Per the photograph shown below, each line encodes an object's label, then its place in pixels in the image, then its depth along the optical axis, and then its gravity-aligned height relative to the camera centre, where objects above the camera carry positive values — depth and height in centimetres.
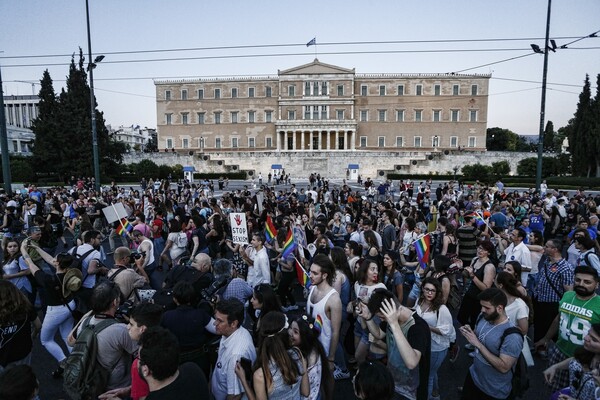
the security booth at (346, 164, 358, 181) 4338 -160
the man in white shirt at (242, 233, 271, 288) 532 -151
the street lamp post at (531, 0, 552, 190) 1451 +229
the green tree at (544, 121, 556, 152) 7851 +454
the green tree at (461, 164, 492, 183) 3269 -123
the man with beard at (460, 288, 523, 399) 284 -144
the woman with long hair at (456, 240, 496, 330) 462 -147
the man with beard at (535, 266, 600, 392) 323 -132
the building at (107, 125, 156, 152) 11769 +740
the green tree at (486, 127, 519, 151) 8325 +435
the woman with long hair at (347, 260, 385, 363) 398 -138
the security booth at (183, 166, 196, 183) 3161 -117
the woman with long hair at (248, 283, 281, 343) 345 -128
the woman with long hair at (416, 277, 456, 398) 344 -148
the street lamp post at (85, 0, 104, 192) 1476 +341
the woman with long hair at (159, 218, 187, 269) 711 -158
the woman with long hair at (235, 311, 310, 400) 251 -141
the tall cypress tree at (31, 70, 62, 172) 3509 +152
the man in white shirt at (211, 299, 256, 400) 288 -145
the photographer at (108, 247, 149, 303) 425 -133
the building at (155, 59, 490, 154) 5906 +774
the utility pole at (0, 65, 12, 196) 1307 +22
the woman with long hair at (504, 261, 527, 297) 437 -124
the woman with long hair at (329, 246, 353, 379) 438 -156
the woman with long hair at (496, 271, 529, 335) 370 -139
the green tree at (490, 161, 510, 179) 3881 -93
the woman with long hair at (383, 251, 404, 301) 501 -161
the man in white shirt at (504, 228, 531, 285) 559 -137
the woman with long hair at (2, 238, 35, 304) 501 -145
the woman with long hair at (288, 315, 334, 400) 274 -142
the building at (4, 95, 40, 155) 8075 +1047
